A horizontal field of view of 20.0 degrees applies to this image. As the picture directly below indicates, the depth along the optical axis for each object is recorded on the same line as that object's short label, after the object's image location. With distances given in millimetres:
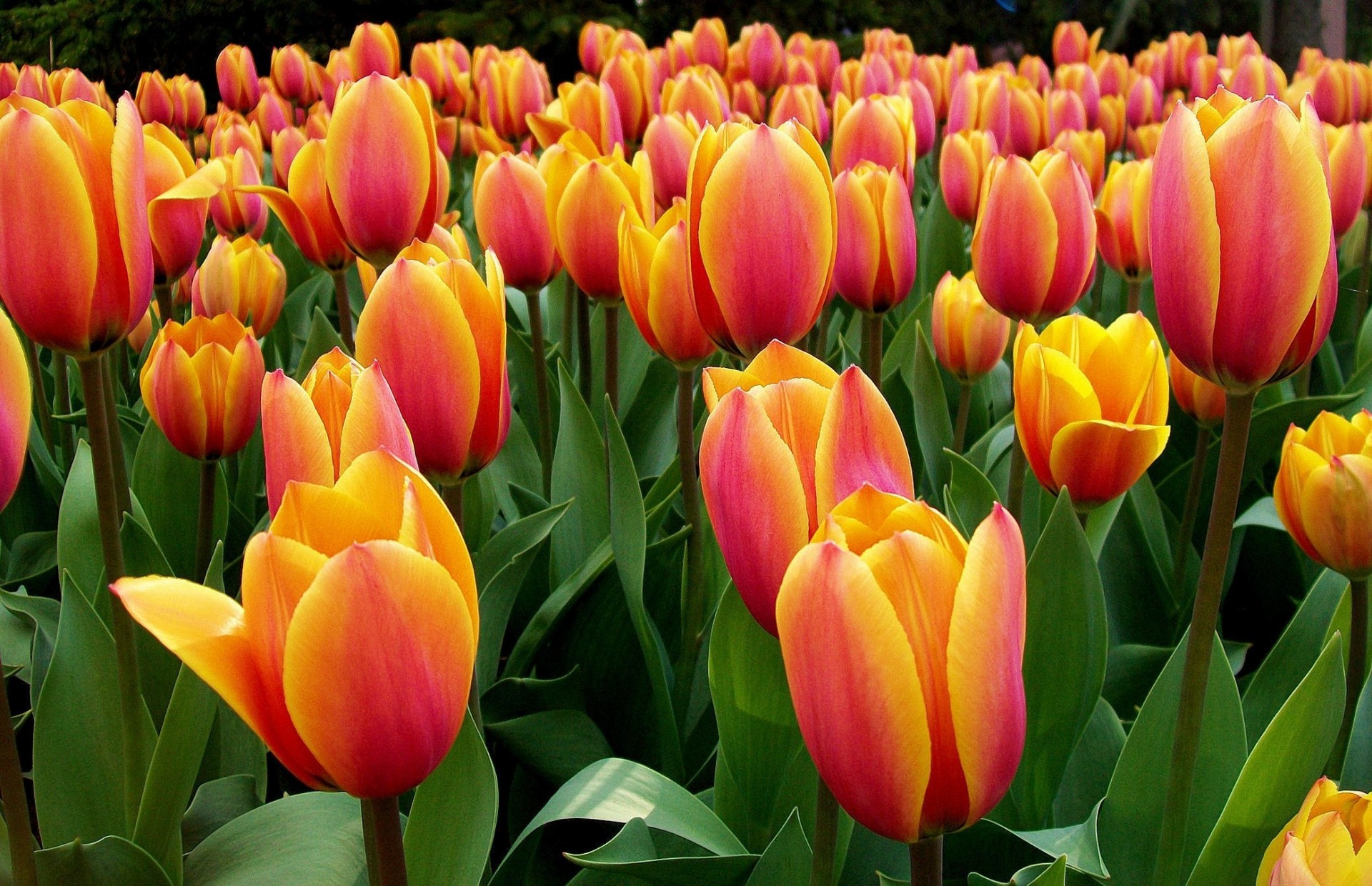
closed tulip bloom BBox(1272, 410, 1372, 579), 982
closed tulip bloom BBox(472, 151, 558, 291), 1114
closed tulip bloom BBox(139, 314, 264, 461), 1062
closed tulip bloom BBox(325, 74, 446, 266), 1070
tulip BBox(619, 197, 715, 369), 1045
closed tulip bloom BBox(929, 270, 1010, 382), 1147
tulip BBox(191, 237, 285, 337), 1198
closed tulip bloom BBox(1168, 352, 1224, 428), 1099
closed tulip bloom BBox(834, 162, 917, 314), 1100
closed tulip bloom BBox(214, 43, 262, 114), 2201
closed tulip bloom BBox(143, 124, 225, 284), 1084
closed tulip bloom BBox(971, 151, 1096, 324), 1082
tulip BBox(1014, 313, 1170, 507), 982
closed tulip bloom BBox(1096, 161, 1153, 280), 1197
